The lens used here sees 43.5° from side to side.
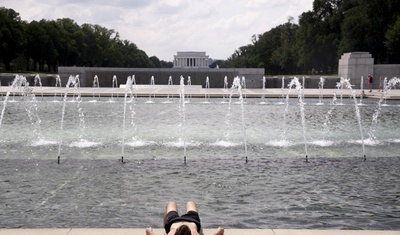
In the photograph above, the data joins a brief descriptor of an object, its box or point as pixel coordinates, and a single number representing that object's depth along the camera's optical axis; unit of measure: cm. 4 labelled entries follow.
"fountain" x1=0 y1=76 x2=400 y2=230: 695
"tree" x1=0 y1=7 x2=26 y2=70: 6341
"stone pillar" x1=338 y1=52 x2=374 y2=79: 4450
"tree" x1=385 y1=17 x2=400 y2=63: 5244
